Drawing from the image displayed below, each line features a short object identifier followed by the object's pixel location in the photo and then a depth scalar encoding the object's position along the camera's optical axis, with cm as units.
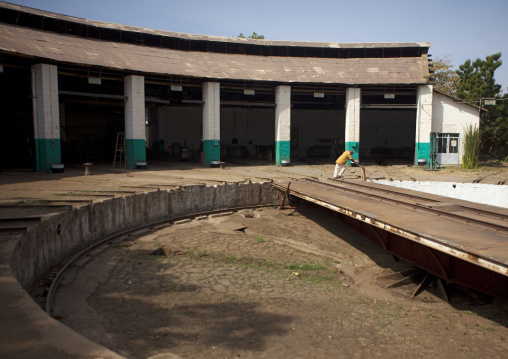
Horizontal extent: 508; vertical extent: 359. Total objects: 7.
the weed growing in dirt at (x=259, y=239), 1014
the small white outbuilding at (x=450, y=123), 2277
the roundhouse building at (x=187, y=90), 1769
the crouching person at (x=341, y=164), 1558
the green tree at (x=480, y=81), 2849
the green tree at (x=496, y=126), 2780
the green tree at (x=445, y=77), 3800
